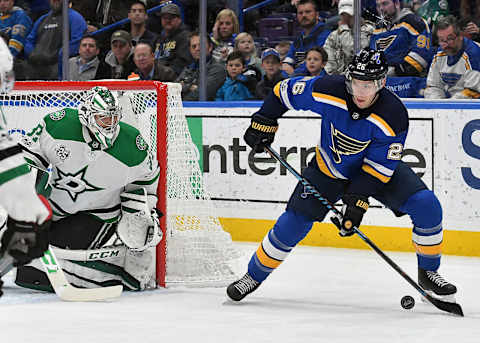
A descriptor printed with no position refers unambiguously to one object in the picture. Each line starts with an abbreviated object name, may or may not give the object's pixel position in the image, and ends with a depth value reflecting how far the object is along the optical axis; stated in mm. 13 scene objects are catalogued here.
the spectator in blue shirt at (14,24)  14609
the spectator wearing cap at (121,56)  13789
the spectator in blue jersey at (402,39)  11555
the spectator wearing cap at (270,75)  12531
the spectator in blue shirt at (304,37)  12375
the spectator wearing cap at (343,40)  11711
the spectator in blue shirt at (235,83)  12687
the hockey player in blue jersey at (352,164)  7910
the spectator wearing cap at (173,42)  13320
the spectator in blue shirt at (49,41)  13656
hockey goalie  8727
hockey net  9523
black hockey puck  8211
